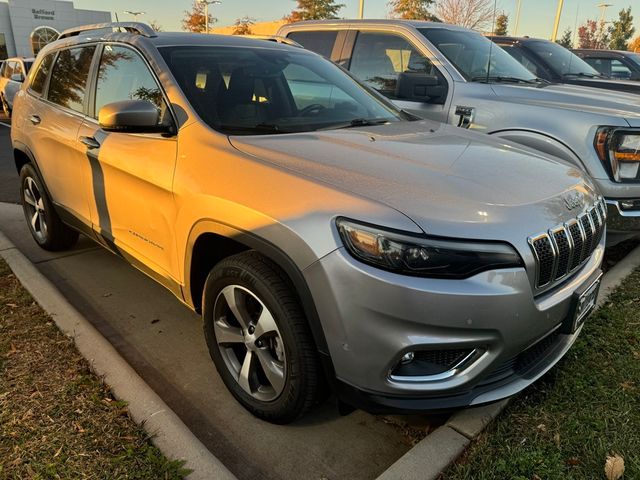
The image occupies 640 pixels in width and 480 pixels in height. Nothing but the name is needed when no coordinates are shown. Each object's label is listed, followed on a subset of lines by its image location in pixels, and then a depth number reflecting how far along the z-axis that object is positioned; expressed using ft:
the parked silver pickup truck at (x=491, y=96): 12.61
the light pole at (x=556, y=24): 54.75
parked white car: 43.65
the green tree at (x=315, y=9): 140.87
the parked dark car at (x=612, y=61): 33.27
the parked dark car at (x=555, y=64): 22.39
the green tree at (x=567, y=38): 112.58
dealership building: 128.16
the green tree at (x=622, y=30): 147.54
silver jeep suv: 6.15
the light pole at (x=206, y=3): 140.24
